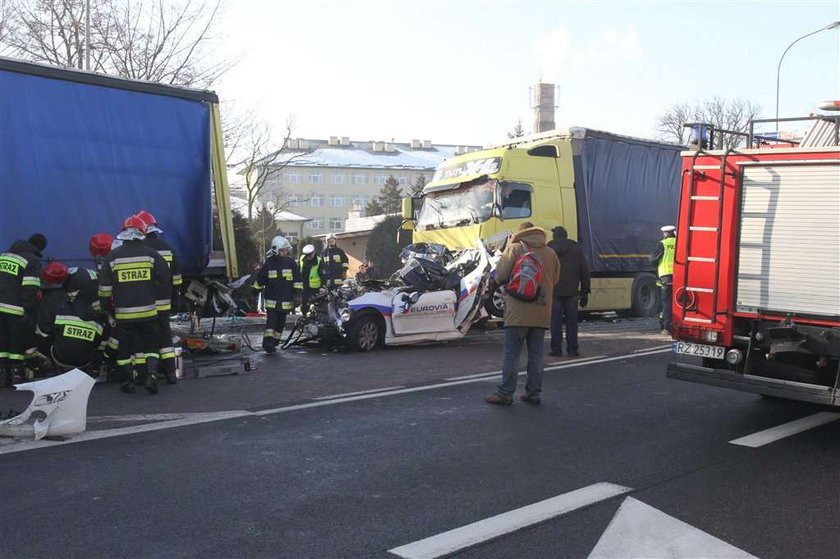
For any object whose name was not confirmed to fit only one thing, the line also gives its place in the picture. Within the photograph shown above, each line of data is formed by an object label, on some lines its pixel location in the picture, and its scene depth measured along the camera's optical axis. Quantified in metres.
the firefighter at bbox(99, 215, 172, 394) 7.51
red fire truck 5.52
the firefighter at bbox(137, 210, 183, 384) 7.84
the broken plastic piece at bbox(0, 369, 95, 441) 5.57
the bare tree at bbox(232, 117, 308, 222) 26.41
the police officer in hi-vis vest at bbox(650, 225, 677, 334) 12.54
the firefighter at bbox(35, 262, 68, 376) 8.03
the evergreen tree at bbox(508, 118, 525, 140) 56.72
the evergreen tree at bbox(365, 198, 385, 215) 64.06
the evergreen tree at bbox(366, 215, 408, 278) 33.40
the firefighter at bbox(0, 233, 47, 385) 7.74
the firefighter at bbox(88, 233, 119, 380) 8.18
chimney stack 67.88
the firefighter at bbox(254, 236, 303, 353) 10.84
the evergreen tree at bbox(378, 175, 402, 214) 64.63
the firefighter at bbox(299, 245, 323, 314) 13.86
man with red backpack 6.79
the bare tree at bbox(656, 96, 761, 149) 50.47
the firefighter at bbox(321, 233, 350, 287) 15.09
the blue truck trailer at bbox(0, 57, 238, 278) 8.22
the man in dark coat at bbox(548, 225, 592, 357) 10.12
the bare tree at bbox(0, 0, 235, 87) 18.61
